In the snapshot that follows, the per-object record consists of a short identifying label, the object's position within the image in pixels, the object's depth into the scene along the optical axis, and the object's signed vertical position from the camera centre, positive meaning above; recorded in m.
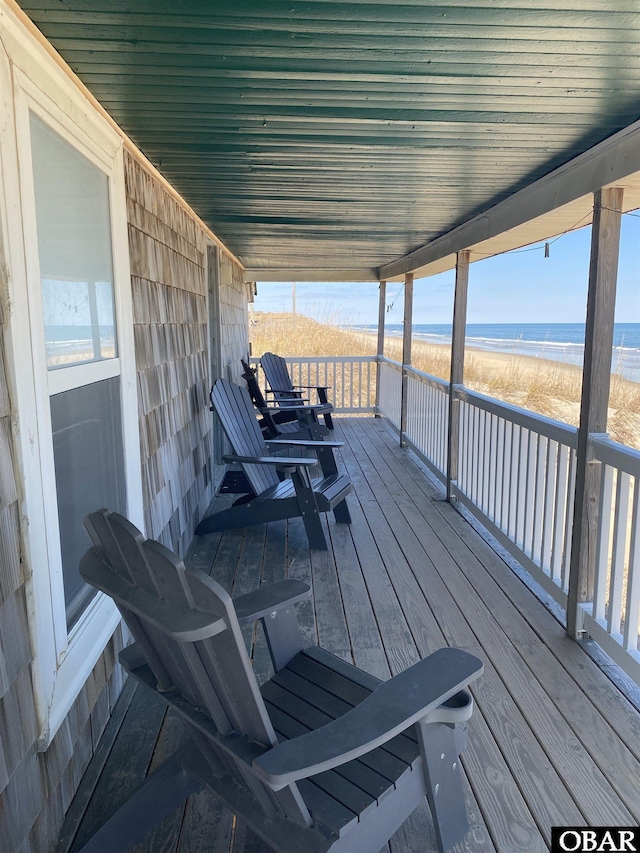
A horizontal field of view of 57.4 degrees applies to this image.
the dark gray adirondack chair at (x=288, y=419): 5.39 -0.97
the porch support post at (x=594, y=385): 2.33 -0.24
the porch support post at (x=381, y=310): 8.30 +0.22
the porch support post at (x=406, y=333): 6.21 -0.08
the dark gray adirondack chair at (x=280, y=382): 6.79 -0.68
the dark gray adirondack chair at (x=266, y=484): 3.55 -1.02
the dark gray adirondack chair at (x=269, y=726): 1.10 -0.85
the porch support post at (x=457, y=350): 4.37 -0.18
